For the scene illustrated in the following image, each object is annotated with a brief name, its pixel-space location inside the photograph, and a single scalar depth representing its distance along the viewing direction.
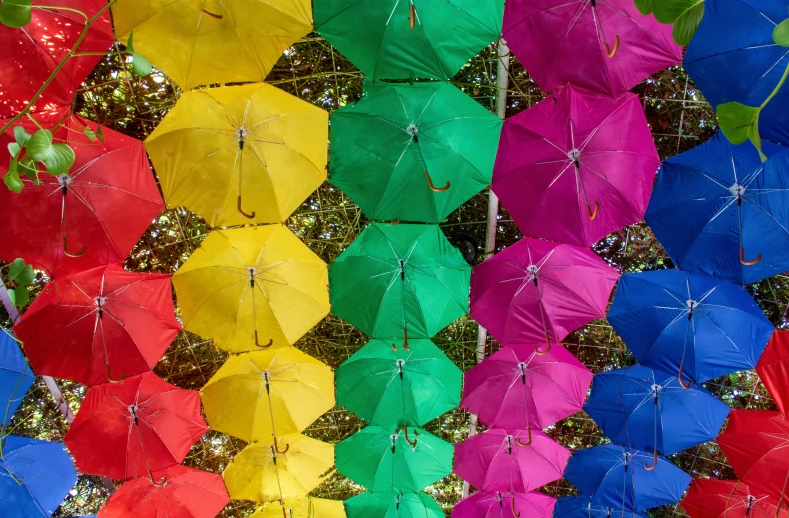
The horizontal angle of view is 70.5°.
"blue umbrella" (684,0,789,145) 3.10
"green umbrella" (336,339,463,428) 4.91
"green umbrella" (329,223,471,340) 4.20
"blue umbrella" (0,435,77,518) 4.47
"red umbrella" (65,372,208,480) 4.70
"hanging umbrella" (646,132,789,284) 3.62
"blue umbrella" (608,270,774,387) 4.20
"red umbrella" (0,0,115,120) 3.14
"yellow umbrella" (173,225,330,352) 4.13
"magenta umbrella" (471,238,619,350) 4.24
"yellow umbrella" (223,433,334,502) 5.67
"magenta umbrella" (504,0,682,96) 3.24
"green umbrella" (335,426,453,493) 5.65
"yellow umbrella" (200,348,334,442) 4.89
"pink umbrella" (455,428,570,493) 5.79
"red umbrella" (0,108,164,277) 3.57
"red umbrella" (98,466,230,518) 5.34
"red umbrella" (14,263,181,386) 3.97
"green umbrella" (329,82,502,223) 3.53
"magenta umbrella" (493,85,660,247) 3.52
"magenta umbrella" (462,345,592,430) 5.00
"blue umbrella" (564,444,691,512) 5.71
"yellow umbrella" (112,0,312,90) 3.15
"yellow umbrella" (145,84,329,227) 3.50
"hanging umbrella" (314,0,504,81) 3.22
